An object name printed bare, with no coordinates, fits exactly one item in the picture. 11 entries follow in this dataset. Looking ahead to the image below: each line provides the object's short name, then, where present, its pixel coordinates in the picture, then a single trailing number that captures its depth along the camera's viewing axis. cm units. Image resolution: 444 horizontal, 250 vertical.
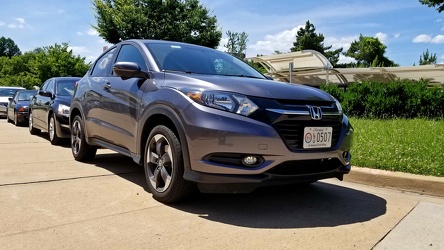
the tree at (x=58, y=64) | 3809
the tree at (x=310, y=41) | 6016
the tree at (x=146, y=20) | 2795
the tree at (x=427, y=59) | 5140
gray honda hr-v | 316
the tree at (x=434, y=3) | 1338
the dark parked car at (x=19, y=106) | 1280
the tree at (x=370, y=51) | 5900
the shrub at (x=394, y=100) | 995
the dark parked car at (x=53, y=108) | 750
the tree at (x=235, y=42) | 4356
